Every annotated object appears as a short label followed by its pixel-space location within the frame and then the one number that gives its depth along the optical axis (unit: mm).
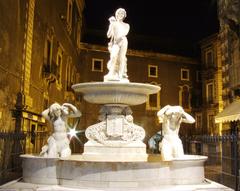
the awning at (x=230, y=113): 14565
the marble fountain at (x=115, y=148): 6988
